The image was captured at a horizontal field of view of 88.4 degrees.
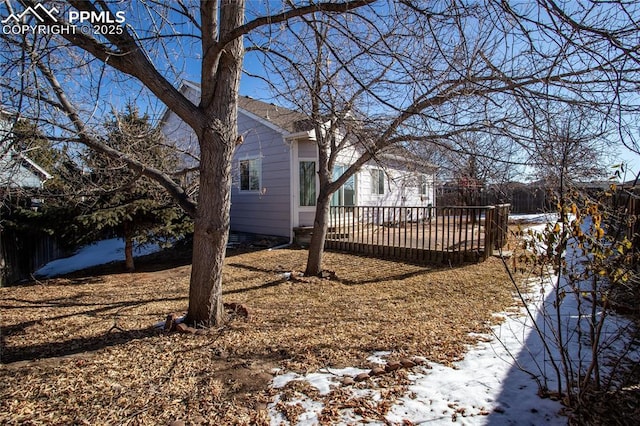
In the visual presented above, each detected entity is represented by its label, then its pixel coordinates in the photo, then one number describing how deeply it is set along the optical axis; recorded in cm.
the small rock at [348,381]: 259
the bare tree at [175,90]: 313
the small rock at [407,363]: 285
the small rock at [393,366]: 278
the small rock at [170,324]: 370
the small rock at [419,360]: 292
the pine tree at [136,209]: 566
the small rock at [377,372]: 272
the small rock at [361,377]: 264
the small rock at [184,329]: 355
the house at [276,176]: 1011
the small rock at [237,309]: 416
